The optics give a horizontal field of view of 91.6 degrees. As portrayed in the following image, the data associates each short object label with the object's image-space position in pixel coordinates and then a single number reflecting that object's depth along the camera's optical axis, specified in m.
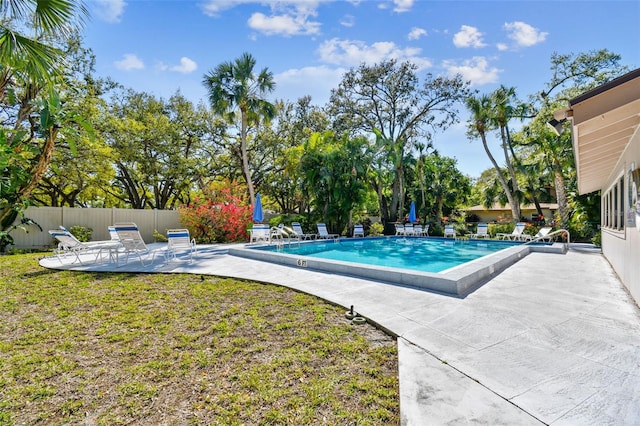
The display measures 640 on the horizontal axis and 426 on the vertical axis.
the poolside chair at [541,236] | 13.62
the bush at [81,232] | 13.98
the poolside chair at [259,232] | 14.32
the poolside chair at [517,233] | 15.82
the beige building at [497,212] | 32.75
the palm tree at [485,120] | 19.88
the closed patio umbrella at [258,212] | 15.88
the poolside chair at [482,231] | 17.45
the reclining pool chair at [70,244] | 8.91
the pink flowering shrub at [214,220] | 15.91
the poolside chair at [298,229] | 15.42
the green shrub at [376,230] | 21.53
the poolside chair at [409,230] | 19.86
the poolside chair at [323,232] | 16.62
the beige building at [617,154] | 3.25
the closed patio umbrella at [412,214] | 21.95
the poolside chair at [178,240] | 9.36
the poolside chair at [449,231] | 18.33
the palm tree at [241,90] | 18.58
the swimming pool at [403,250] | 10.70
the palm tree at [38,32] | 4.77
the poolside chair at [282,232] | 13.52
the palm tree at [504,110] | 19.38
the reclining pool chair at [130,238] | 8.45
